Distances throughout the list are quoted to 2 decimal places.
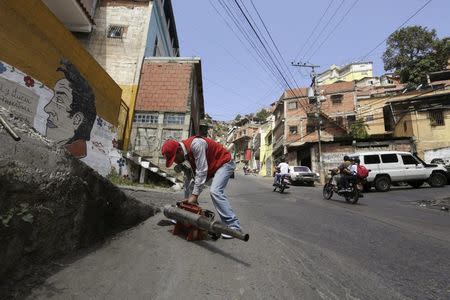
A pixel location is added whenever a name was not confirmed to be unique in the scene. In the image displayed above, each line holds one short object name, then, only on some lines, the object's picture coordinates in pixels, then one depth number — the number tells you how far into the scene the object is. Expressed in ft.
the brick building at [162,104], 57.52
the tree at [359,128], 119.18
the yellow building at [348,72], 193.26
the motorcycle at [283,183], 50.72
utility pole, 96.52
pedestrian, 13.99
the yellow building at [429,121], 96.84
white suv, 56.95
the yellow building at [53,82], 22.25
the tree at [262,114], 270.26
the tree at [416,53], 126.41
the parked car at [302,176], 83.97
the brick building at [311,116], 129.70
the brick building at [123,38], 54.24
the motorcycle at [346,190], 37.37
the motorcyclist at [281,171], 51.98
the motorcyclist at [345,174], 38.37
